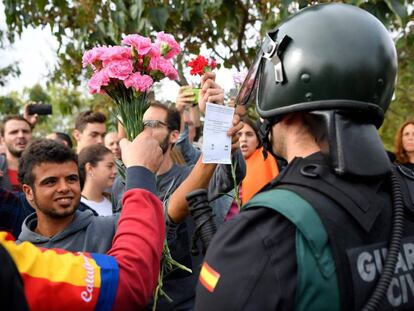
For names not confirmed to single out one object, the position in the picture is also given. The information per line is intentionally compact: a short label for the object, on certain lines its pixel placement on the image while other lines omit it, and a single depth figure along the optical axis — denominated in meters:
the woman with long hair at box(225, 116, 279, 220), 4.28
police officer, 1.53
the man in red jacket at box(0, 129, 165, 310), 1.61
